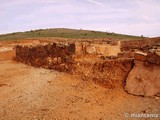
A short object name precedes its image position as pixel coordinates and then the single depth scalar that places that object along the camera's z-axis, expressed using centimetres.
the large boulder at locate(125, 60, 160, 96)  296
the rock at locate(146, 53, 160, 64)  304
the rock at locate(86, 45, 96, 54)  383
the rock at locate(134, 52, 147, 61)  316
